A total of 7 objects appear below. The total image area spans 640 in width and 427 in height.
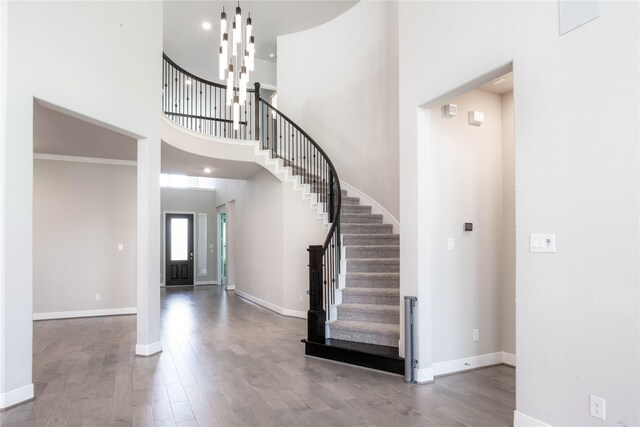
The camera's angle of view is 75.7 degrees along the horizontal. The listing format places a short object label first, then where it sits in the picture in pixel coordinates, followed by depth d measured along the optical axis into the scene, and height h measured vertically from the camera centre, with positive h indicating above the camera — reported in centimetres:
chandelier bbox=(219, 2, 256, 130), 447 +185
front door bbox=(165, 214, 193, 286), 1137 -84
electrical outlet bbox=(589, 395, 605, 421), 222 -103
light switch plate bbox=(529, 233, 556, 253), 251 -15
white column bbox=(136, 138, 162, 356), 456 -32
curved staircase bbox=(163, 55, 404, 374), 434 -67
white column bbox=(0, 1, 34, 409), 314 -17
